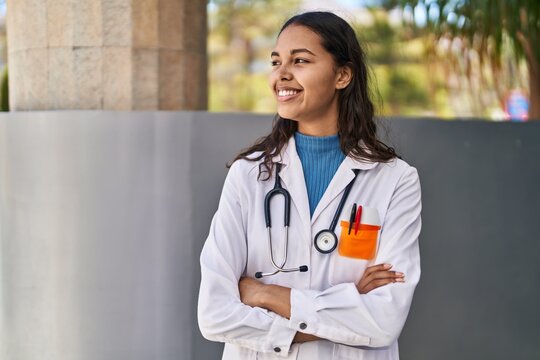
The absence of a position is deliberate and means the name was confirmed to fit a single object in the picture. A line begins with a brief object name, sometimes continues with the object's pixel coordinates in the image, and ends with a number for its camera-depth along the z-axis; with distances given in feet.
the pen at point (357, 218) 6.52
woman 6.37
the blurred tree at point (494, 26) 15.06
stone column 10.84
